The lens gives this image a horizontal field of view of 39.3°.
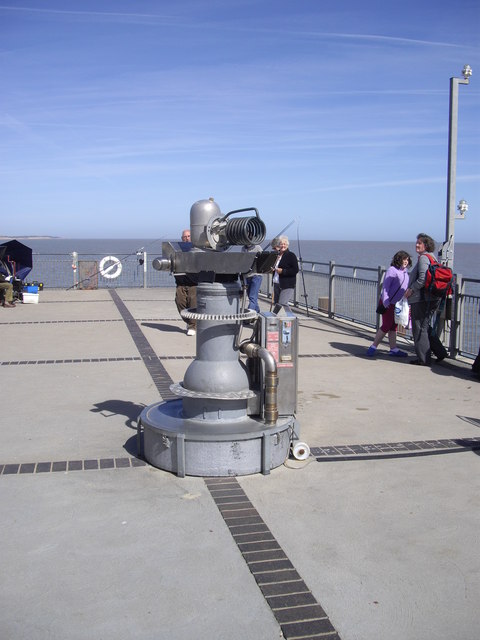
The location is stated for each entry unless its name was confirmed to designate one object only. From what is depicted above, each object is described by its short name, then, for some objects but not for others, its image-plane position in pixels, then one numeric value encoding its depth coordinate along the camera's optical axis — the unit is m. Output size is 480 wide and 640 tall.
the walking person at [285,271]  11.65
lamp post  11.00
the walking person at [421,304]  9.59
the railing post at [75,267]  22.62
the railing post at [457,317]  9.95
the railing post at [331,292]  15.22
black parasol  17.59
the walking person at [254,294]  12.27
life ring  23.27
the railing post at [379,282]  12.47
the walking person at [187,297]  12.35
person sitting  16.50
